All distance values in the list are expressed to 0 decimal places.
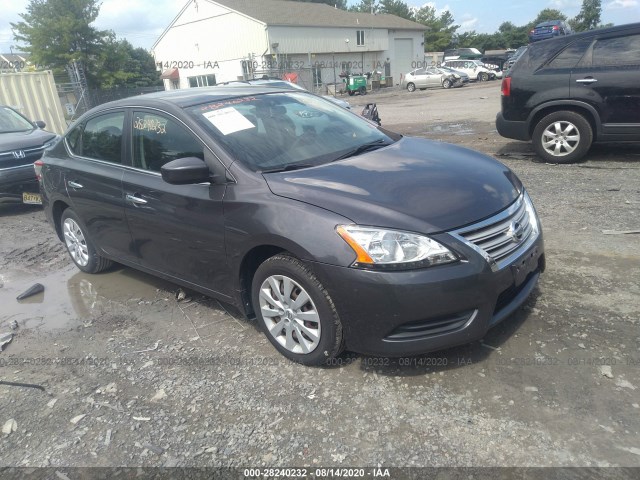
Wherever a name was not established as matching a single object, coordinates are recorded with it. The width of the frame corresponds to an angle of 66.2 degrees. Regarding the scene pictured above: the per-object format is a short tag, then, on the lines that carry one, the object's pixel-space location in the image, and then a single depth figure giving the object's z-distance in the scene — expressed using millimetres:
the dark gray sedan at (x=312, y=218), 2645
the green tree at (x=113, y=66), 42250
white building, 39531
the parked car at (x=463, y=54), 49031
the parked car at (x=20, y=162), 7649
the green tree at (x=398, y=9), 75750
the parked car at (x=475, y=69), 35688
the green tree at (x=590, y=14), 68625
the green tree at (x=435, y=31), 69500
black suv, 6676
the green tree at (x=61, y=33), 40500
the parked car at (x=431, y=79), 32531
